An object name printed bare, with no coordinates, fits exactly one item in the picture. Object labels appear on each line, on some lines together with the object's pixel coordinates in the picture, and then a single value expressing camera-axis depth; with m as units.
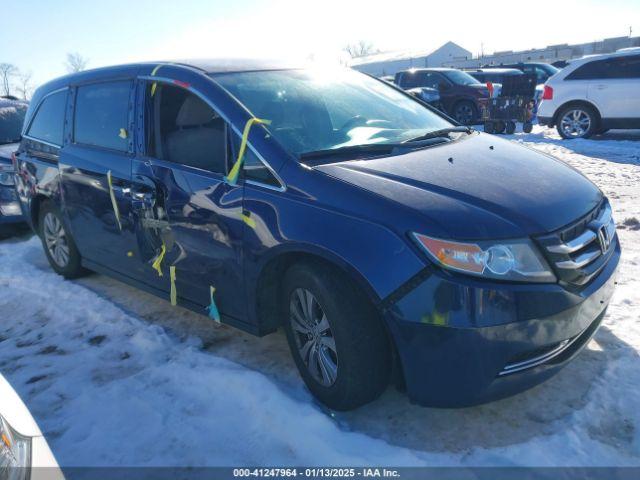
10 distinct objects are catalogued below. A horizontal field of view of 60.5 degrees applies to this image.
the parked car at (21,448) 1.54
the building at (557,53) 50.44
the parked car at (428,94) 14.11
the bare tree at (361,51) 98.07
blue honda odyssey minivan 2.27
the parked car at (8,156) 6.28
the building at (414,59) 60.03
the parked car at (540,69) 20.41
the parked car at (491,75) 17.06
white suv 10.28
